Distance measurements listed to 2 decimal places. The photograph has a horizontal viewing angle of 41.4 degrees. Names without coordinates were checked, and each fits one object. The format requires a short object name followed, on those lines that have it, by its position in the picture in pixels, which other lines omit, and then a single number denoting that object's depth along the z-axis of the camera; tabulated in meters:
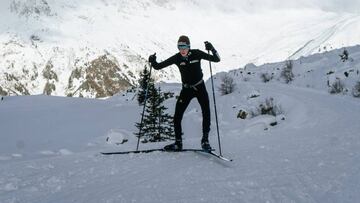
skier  10.12
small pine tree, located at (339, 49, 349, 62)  30.42
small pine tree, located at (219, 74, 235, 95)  30.45
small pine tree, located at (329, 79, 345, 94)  21.33
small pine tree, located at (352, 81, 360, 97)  19.48
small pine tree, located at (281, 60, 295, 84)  31.72
